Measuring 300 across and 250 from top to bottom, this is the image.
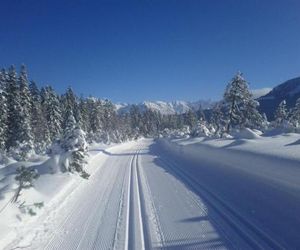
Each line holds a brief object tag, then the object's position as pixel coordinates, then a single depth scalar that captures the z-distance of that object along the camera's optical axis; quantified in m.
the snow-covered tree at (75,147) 17.45
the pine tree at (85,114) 66.81
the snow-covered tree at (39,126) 46.81
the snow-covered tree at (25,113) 36.47
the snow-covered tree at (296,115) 50.83
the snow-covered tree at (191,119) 104.72
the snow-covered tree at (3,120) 34.32
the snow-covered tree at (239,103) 43.85
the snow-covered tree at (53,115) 50.22
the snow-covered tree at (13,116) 38.22
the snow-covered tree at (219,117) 59.91
